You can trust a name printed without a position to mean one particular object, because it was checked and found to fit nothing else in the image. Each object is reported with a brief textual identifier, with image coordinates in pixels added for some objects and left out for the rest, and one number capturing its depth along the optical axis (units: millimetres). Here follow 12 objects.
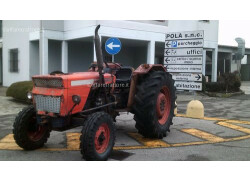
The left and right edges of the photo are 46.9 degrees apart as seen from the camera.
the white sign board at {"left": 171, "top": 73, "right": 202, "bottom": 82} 8930
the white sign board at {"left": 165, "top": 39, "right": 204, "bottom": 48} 8773
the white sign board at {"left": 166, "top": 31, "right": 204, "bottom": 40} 8731
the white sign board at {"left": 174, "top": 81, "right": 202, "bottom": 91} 8930
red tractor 4602
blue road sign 9602
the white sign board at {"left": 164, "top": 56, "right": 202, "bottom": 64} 8836
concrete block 8727
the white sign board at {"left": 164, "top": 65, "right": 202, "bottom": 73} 8883
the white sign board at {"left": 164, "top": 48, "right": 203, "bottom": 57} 8798
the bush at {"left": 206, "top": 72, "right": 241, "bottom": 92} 16506
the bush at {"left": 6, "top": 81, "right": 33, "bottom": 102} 11370
